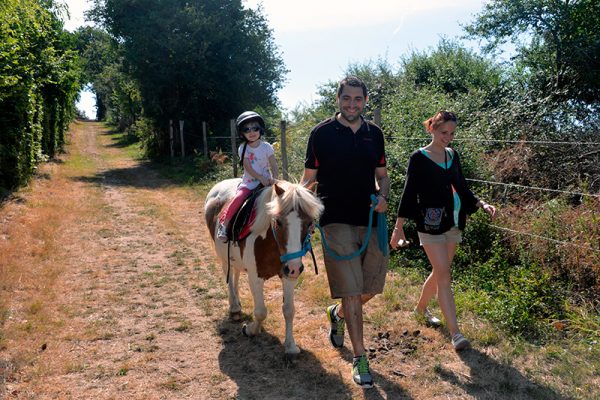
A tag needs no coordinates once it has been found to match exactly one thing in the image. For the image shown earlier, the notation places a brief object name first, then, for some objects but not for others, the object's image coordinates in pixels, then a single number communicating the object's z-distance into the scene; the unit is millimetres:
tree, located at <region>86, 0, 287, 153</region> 18906
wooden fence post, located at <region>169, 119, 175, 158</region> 20641
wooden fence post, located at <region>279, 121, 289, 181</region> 10545
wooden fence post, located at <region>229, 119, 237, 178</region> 13560
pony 3580
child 4660
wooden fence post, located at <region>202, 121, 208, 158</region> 17631
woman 4023
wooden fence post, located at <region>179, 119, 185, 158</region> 20094
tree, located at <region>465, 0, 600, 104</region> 10352
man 3615
